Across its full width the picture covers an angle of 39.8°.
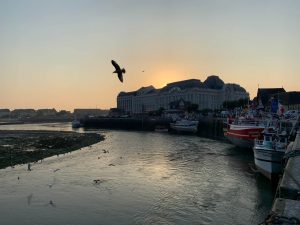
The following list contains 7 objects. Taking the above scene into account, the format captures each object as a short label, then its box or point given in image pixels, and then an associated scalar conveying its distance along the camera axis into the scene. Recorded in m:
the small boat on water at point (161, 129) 115.25
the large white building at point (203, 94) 189.62
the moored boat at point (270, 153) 31.16
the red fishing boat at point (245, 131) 52.25
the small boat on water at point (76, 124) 151.66
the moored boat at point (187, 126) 101.38
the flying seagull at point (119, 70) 15.24
